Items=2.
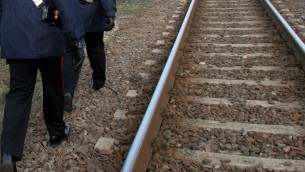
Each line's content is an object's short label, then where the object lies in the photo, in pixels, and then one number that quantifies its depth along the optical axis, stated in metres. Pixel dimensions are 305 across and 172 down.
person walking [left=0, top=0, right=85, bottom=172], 2.58
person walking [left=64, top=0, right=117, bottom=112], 3.66
